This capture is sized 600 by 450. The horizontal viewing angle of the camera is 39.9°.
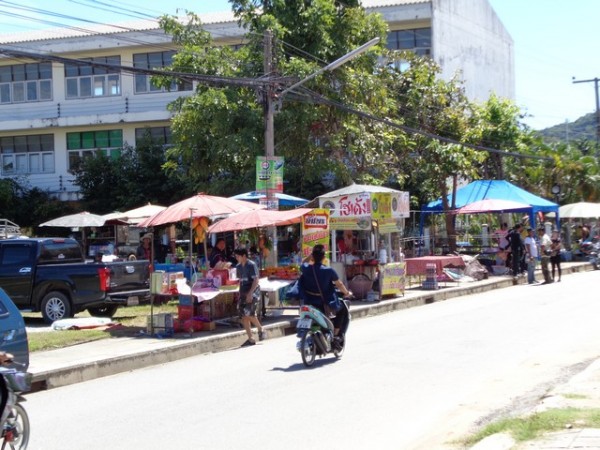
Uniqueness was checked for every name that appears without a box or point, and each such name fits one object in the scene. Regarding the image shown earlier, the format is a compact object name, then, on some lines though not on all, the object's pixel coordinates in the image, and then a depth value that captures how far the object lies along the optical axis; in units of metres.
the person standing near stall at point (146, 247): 25.66
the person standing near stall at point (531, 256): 27.88
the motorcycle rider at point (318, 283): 12.30
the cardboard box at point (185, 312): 16.02
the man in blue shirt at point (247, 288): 14.63
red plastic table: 26.17
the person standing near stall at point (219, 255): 19.75
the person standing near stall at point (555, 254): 27.83
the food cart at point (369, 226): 21.41
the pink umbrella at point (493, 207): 30.08
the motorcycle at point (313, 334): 11.91
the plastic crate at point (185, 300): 16.12
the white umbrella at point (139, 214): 25.08
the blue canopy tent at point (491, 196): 32.38
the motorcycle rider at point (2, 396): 6.60
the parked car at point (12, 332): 9.83
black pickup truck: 17.80
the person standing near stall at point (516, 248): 28.94
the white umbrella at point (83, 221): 27.83
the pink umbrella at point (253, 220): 16.62
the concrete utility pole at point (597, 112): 52.31
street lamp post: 20.14
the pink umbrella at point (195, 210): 16.19
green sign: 19.70
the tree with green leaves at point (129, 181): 35.38
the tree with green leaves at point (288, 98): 24.92
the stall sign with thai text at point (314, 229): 19.25
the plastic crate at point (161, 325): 15.55
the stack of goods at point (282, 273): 17.94
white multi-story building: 38.31
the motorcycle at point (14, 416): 6.62
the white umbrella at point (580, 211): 37.66
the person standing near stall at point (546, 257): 27.70
